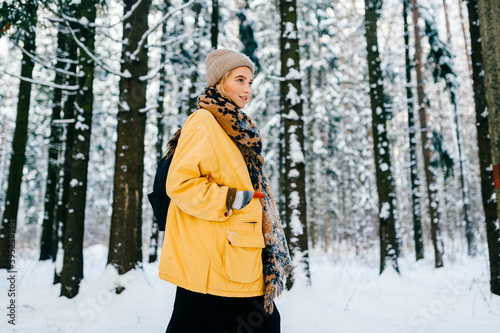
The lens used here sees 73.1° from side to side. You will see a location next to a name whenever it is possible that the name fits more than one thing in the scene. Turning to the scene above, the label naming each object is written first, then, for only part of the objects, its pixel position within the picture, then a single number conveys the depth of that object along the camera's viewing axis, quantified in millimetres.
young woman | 1665
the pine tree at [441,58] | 9266
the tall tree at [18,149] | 8891
